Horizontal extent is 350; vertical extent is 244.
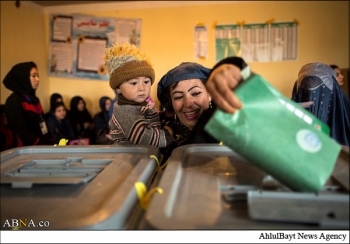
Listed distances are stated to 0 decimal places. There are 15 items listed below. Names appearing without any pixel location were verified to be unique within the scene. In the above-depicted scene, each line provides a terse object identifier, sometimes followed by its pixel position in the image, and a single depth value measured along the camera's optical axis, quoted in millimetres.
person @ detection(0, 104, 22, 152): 3010
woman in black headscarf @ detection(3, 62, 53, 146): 2504
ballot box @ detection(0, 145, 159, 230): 478
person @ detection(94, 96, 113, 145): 3742
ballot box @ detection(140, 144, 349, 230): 449
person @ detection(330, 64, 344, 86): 2829
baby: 1165
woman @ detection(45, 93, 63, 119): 3752
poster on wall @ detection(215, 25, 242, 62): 3627
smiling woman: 1072
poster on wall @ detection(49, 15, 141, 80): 3836
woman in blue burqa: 1199
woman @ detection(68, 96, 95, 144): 3877
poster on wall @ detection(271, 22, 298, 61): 3533
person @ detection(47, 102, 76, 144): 3555
